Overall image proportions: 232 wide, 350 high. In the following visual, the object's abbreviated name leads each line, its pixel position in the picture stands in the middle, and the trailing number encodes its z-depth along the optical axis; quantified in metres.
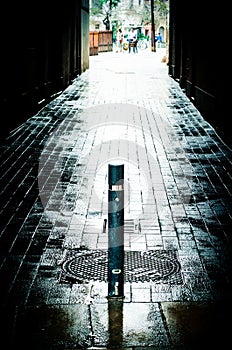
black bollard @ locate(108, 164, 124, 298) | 4.65
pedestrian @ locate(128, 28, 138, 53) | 50.78
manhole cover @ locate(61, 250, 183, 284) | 5.22
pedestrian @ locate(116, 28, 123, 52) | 56.08
